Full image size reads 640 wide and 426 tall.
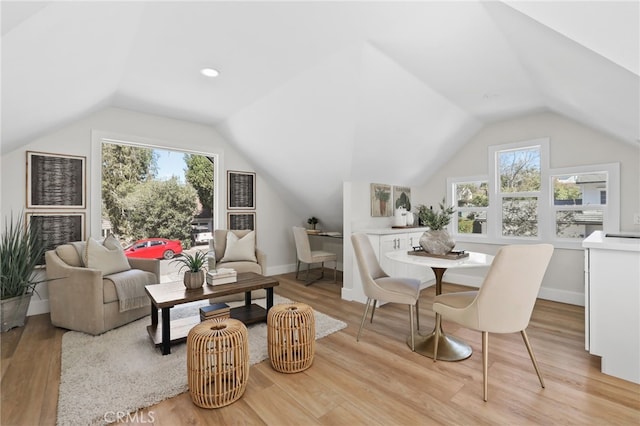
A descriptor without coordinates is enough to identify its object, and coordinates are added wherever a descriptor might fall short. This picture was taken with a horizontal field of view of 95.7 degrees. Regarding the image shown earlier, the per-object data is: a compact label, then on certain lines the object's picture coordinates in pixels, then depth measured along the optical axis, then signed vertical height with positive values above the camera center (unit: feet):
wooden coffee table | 7.54 -2.33
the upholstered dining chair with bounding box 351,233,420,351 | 8.11 -2.13
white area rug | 5.53 -3.71
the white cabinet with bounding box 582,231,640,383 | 6.44 -2.16
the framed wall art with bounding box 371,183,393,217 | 13.88 +0.60
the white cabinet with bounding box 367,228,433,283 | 12.09 -1.47
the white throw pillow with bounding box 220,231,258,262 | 12.71 -1.63
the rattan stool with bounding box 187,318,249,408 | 5.57 -3.02
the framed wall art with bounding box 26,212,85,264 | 10.50 -0.53
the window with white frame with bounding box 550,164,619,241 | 11.05 +0.49
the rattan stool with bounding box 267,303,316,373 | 6.78 -3.01
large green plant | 8.96 -1.47
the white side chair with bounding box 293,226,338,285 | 14.87 -2.15
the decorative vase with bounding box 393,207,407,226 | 14.48 -0.23
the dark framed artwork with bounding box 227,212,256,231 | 15.55 -0.43
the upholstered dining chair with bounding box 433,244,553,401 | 5.90 -1.72
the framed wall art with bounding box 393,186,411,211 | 15.19 +0.83
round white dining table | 7.29 -2.36
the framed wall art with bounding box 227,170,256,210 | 15.49 +1.22
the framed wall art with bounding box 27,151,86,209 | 10.45 +1.20
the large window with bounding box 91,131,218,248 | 12.44 +1.13
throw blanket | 9.15 -2.43
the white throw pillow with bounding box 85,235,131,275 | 9.54 -1.50
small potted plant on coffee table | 8.37 -1.81
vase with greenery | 8.27 -0.69
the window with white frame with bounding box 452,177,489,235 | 14.55 +0.42
